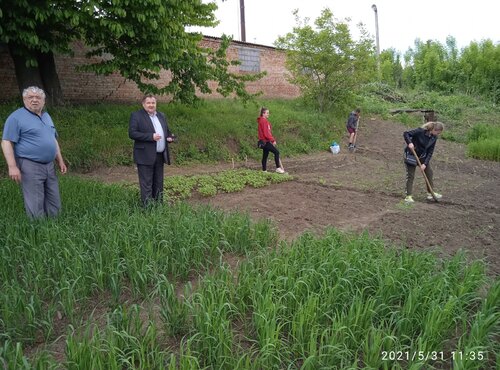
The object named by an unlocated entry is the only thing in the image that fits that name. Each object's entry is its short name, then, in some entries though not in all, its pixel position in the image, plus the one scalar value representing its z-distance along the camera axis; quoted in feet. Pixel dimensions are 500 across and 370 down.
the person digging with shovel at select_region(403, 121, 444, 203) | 23.49
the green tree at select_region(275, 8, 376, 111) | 53.57
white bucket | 47.57
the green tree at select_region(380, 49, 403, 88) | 110.01
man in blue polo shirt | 15.05
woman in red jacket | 31.30
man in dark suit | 18.13
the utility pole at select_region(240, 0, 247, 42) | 82.64
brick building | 37.96
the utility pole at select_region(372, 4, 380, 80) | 100.27
